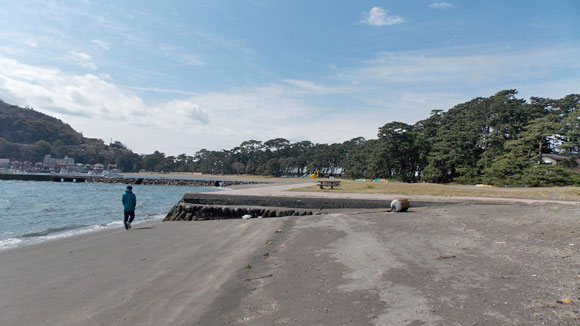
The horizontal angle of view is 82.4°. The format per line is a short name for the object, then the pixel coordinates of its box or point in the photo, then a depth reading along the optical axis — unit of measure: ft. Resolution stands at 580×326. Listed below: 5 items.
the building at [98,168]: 472.32
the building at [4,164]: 445.46
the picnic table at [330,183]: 81.51
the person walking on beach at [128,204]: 40.34
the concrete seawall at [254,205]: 51.62
